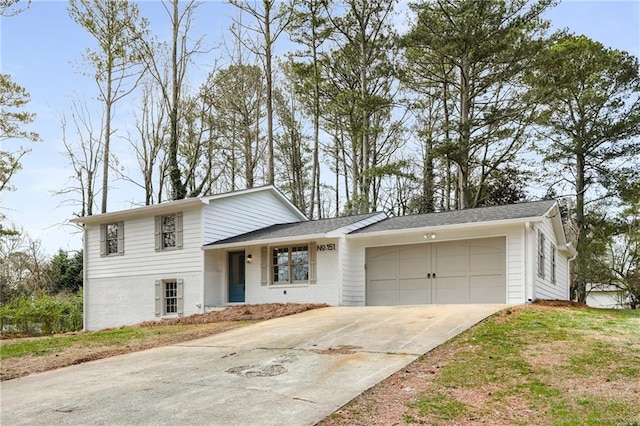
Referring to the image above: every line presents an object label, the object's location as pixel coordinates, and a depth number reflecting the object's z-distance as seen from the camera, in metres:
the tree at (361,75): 24.30
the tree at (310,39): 25.00
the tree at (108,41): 24.33
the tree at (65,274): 27.98
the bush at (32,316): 17.12
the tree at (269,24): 24.69
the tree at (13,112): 23.44
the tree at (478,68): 21.27
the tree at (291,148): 28.88
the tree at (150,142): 28.89
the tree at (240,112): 27.25
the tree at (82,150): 28.52
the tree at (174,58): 23.20
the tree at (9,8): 17.66
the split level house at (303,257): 14.12
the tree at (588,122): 22.61
